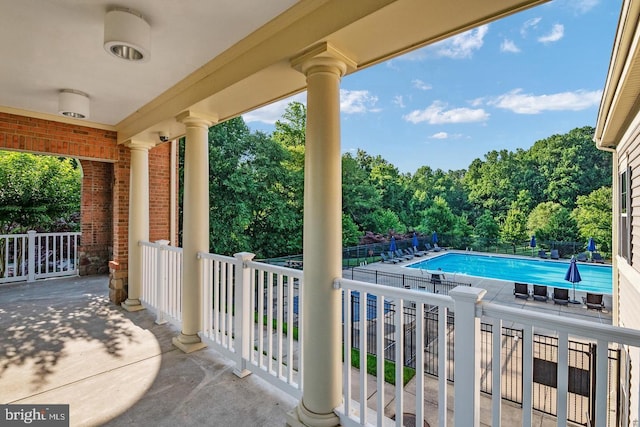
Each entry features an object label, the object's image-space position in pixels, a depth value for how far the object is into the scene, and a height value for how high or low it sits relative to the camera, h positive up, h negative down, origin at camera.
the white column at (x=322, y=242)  2.15 -0.20
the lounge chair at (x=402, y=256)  18.51 -2.65
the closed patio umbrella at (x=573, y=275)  9.20 -1.86
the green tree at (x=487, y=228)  24.59 -1.17
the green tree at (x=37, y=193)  9.57 +0.67
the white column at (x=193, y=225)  3.51 -0.14
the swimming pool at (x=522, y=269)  13.81 -3.06
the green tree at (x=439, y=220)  26.12 -0.55
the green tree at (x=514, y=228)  22.70 -1.06
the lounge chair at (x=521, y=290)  9.52 -2.42
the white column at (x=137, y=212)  4.85 +0.02
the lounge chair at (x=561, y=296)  9.05 -2.46
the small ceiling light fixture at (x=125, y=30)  2.11 +1.29
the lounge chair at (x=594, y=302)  8.38 -2.45
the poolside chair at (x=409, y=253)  19.62 -2.57
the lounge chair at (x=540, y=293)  9.34 -2.46
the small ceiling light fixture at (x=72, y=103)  3.52 +1.28
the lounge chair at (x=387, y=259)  17.43 -2.66
